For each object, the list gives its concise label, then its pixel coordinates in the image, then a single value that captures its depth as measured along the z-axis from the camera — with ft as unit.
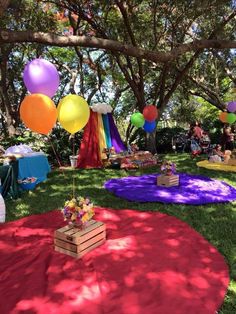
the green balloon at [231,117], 26.62
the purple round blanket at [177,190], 15.87
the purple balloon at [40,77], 10.53
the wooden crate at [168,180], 18.48
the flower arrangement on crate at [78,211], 10.28
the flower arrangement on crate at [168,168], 18.97
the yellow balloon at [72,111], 10.59
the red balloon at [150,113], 24.61
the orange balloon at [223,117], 27.25
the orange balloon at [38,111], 10.27
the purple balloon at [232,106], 27.06
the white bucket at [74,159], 27.01
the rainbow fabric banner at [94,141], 27.43
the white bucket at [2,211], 13.89
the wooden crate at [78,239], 9.96
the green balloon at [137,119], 25.40
